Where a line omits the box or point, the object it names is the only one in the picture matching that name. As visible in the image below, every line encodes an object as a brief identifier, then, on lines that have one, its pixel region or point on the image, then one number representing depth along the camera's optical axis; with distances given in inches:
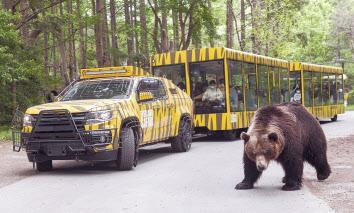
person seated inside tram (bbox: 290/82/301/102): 1059.0
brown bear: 315.6
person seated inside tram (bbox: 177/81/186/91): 740.6
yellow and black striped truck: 419.8
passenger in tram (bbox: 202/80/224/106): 722.2
